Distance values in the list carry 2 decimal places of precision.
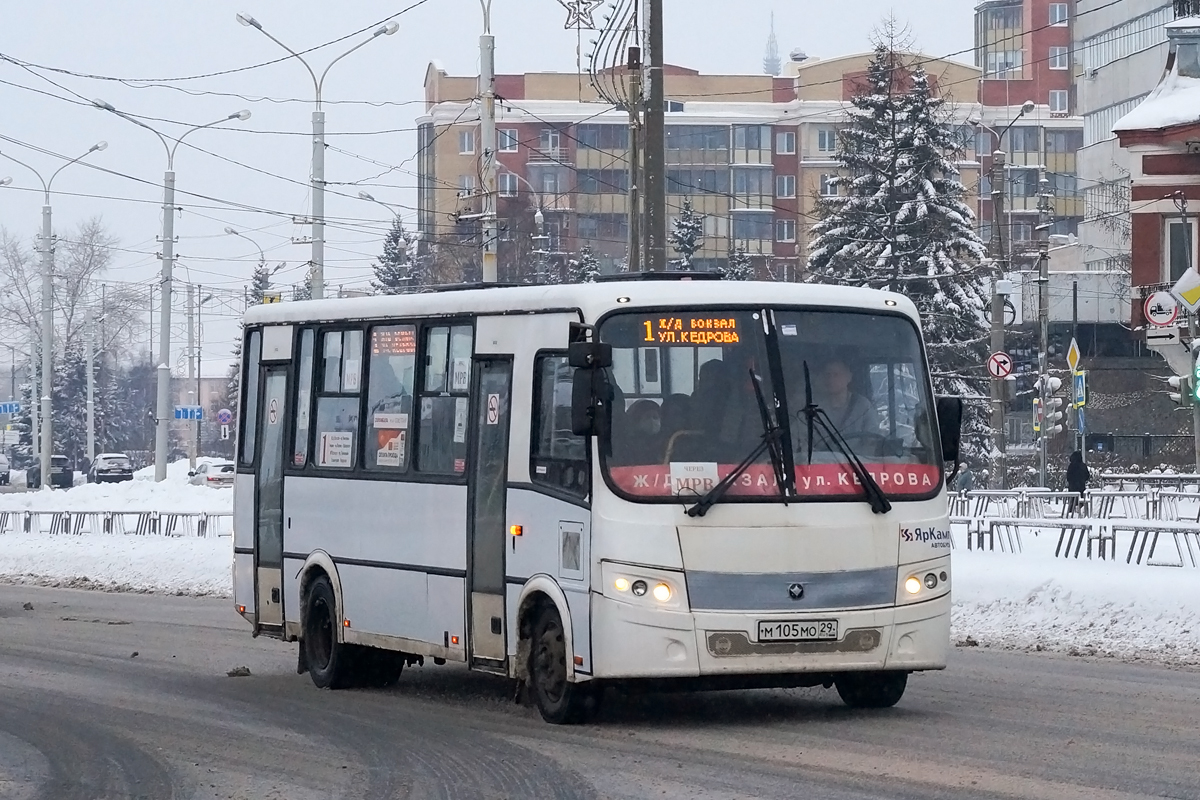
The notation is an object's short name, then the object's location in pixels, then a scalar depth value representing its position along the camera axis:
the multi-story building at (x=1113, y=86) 80.31
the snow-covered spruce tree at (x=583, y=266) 78.25
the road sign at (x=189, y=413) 70.12
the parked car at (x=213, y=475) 64.75
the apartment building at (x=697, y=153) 110.69
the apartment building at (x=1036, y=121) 114.88
